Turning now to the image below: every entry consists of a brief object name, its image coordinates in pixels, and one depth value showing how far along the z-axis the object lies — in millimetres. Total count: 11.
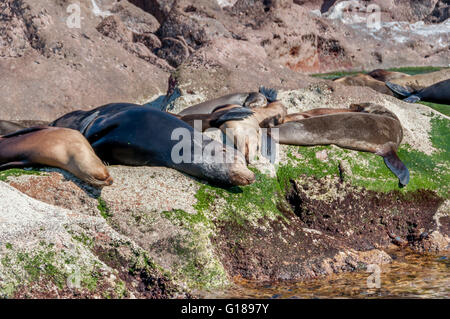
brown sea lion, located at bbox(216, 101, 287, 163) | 10703
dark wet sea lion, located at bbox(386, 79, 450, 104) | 18094
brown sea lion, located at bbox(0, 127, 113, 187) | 8648
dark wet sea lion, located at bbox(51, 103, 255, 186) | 9523
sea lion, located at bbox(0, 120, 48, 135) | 13055
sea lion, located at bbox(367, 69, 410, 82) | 22203
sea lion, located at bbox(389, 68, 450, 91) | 20734
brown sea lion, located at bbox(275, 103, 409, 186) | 11711
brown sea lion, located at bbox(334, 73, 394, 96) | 19770
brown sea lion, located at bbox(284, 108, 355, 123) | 13244
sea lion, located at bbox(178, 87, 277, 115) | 14539
